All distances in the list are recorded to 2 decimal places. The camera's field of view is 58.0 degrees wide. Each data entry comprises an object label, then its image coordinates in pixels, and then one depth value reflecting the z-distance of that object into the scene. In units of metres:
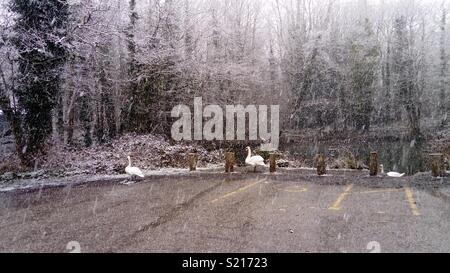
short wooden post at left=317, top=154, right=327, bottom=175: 15.01
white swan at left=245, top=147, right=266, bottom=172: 15.82
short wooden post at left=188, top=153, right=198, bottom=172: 17.06
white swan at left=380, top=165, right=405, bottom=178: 14.04
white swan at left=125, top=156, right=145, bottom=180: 13.98
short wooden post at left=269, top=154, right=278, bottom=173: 15.90
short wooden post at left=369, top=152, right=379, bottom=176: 14.41
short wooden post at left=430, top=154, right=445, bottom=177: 13.51
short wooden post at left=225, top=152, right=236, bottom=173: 16.22
